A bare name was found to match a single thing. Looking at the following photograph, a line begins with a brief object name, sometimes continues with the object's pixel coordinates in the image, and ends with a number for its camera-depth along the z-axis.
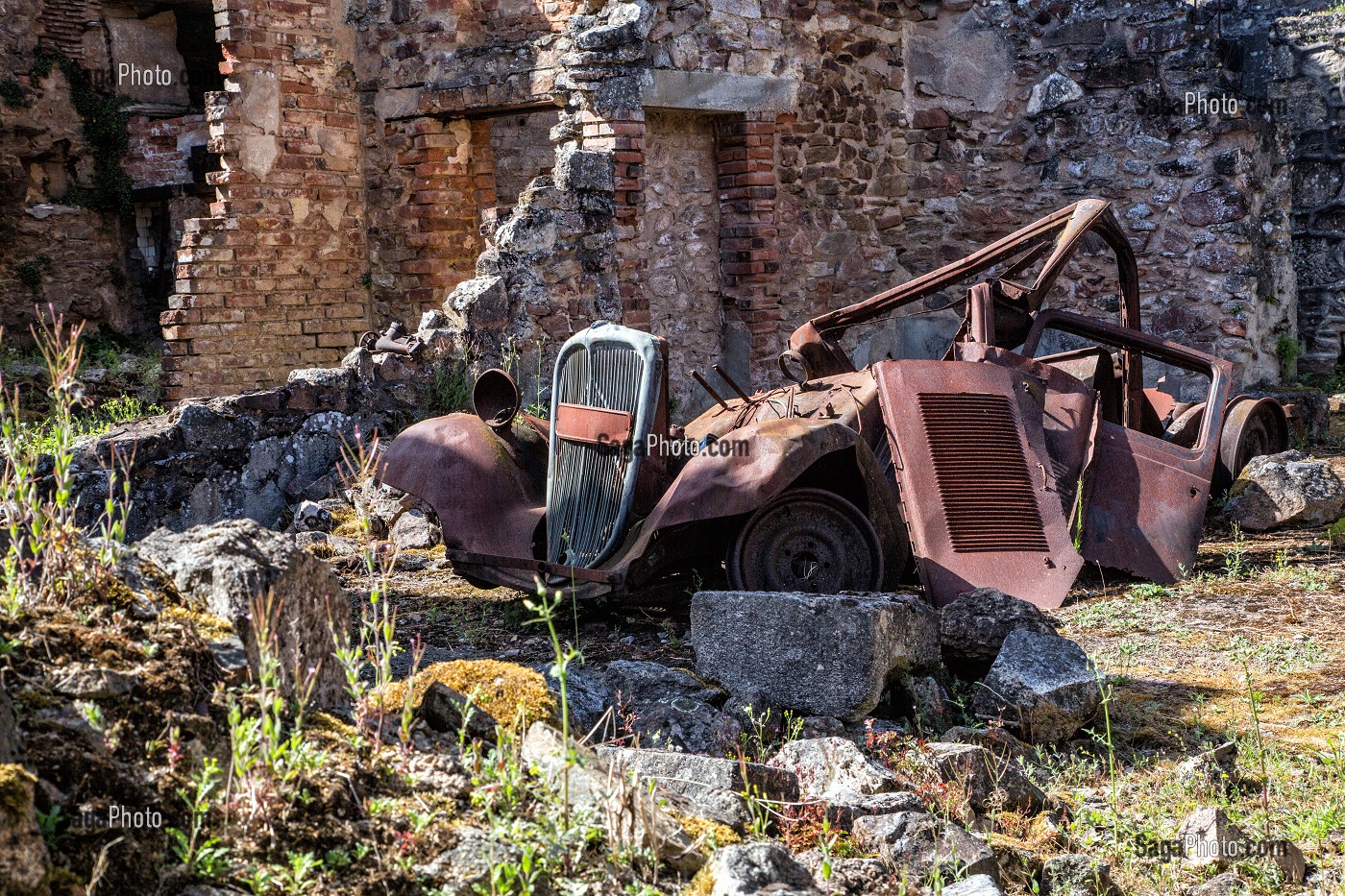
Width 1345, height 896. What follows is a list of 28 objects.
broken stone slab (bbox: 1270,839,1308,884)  3.40
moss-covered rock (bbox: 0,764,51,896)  2.03
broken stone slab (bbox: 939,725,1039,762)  4.15
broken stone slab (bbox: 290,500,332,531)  7.54
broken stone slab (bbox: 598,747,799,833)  3.17
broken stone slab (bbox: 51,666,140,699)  2.53
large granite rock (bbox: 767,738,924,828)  3.48
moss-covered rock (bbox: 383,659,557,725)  3.33
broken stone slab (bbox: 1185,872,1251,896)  3.33
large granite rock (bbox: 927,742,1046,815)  3.77
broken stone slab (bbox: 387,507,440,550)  7.47
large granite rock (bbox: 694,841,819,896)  2.51
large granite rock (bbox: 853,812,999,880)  3.22
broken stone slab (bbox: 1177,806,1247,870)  3.46
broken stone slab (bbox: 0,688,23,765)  2.24
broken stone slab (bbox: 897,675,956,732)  4.44
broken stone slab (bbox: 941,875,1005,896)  2.95
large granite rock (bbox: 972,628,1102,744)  4.31
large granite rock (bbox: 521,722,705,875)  2.66
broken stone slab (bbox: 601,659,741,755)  4.05
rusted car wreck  5.61
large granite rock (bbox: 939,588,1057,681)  4.75
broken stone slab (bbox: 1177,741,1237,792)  3.89
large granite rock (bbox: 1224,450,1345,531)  7.11
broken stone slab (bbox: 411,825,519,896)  2.49
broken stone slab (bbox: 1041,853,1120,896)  3.35
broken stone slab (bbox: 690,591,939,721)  4.37
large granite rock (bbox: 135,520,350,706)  3.00
